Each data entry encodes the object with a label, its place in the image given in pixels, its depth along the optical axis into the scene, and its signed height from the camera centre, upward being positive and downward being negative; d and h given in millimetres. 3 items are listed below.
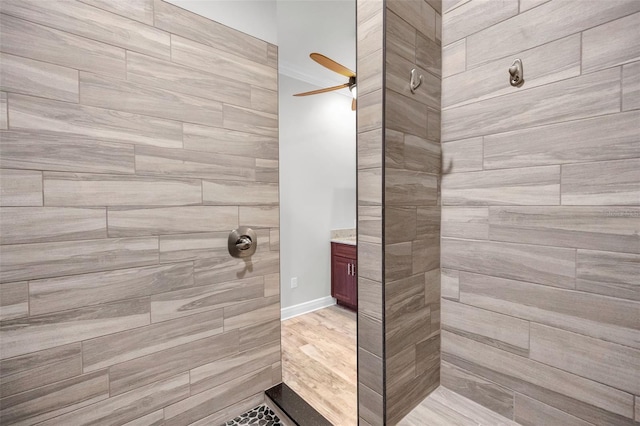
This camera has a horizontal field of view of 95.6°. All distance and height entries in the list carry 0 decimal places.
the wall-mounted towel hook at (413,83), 1199 +508
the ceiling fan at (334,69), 1947 +983
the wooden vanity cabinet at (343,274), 3062 -755
